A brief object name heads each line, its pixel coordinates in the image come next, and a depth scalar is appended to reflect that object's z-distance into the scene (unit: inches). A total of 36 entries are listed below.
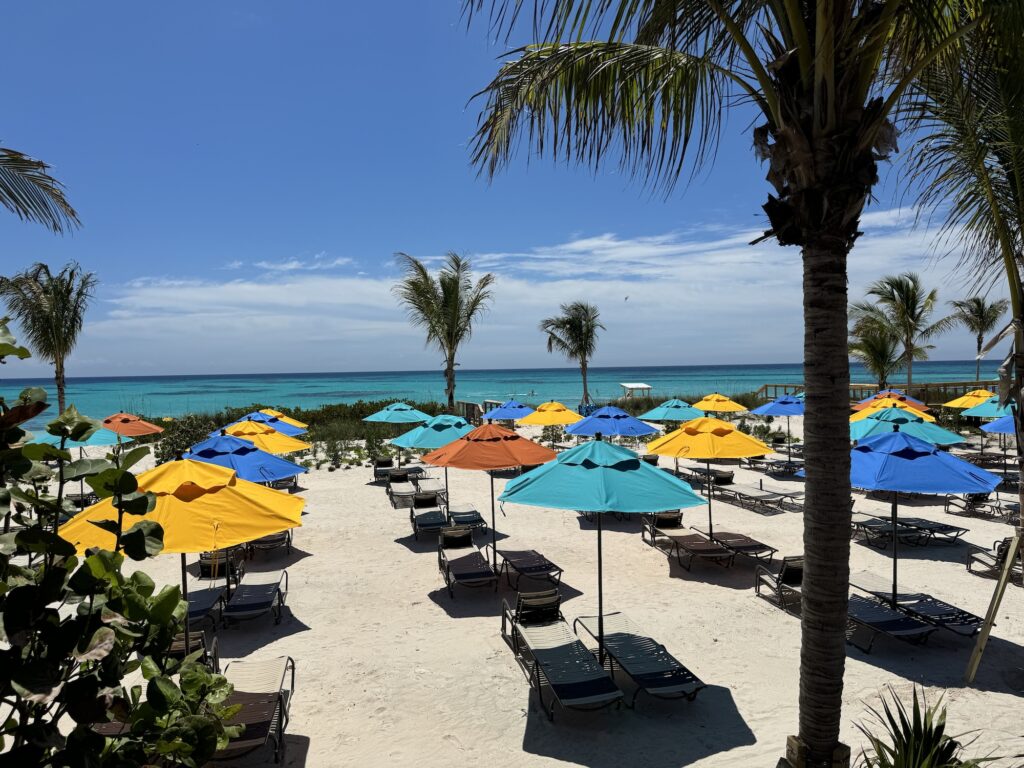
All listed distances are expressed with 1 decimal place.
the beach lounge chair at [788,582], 333.7
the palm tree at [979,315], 1238.3
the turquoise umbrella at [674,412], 649.1
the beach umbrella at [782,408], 661.9
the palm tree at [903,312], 1115.9
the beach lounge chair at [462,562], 352.9
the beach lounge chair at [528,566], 362.0
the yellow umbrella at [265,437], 497.4
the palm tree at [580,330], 1248.8
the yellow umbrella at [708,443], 411.2
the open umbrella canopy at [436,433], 479.2
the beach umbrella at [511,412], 738.8
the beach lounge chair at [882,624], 279.1
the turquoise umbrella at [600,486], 247.6
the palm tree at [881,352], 1141.1
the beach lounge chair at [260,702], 198.4
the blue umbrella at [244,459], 351.9
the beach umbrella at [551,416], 668.1
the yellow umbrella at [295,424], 661.9
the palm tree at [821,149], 141.4
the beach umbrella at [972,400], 771.4
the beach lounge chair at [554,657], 227.1
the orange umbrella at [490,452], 365.7
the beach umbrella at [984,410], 644.1
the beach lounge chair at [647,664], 231.9
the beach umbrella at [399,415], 673.0
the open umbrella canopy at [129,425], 575.3
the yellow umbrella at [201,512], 196.9
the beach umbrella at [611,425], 558.3
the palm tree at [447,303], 946.1
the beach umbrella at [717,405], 686.6
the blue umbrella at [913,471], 287.3
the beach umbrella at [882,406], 627.2
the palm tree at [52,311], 722.8
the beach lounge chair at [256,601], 312.8
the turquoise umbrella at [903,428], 445.7
